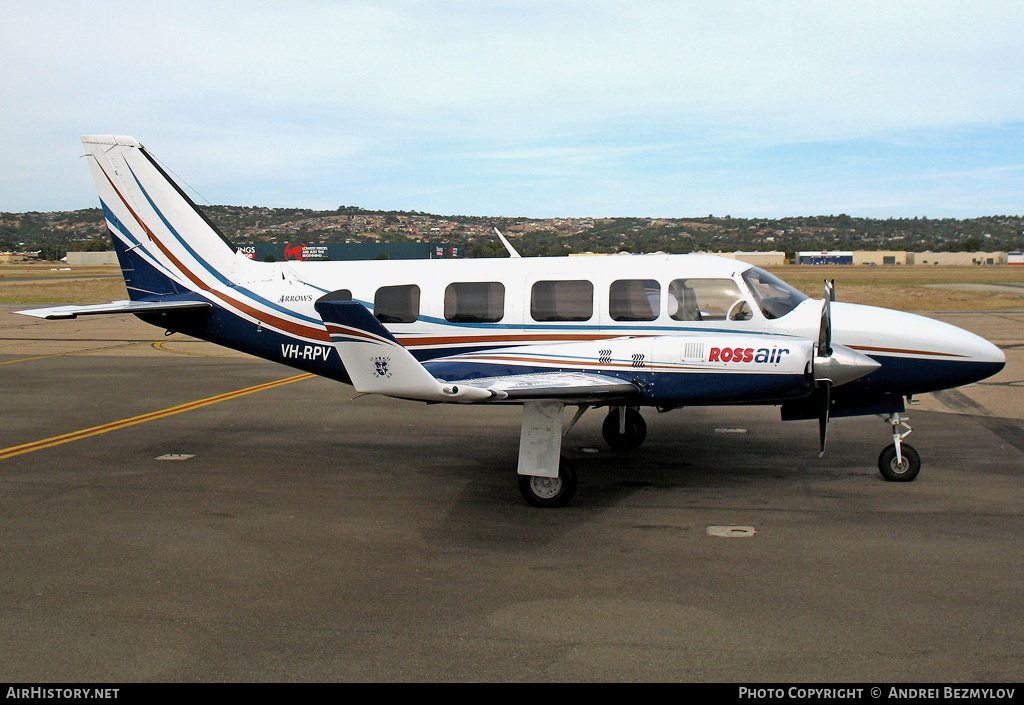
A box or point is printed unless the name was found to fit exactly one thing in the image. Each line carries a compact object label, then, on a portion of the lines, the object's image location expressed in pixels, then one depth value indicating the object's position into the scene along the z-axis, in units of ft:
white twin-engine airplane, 27.48
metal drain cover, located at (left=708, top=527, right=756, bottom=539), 25.00
